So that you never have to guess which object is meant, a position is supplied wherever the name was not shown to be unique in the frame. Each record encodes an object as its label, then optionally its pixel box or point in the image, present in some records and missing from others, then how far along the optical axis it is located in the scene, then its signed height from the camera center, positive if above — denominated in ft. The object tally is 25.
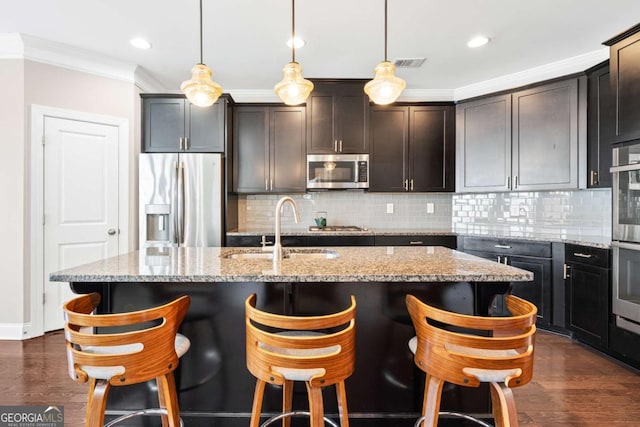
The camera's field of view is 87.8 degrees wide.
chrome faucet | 6.12 -0.53
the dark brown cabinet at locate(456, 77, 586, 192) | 10.30 +2.48
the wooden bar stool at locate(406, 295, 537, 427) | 3.94 -1.78
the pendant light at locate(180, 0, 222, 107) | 6.00 +2.30
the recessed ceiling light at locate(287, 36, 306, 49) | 9.47 +4.95
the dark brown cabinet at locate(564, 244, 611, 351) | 8.50 -2.17
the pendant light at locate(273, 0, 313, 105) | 5.79 +2.24
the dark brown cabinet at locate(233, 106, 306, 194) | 12.49 +2.35
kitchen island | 5.47 -2.15
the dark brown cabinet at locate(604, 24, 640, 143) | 7.68 +3.09
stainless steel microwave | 12.40 +1.55
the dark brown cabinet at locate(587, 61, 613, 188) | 9.34 +2.50
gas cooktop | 12.58 -0.60
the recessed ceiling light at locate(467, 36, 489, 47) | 9.50 +4.98
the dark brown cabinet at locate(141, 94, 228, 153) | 11.75 +3.09
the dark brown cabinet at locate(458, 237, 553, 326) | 10.04 -1.58
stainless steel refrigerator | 11.02 +0.42
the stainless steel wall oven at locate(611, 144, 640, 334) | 7.67 -0.57
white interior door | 10.20 +0.45
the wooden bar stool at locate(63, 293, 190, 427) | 4.03 -1.80
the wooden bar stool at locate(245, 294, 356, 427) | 3.88 -1.75
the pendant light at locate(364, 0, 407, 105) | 5.73 +2.24
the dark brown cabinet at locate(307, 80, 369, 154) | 12.28 +3.52
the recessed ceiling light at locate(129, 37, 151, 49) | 9.59 +5.00
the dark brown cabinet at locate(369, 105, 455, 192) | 12.56 +2.43
